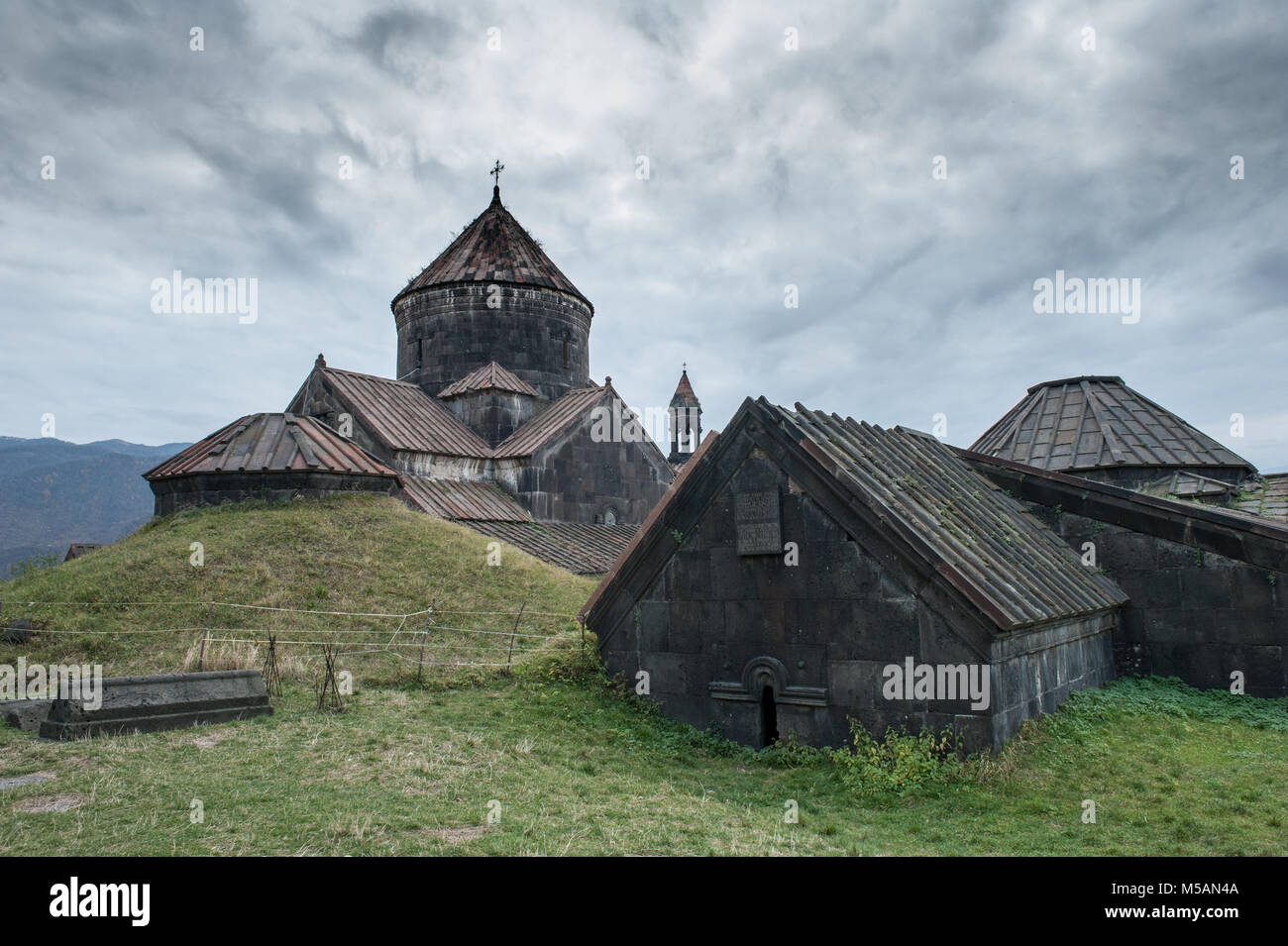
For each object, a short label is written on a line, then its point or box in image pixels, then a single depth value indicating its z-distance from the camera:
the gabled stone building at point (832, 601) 7.77
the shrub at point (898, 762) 7.33
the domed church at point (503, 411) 21.39
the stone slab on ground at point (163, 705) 8.75
